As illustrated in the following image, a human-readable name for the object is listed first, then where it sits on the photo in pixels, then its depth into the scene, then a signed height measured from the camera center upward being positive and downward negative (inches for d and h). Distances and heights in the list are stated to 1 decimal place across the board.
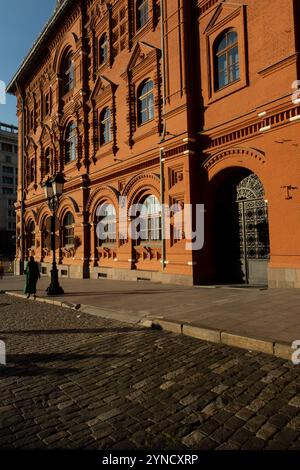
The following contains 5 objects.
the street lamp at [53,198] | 486.6 +86.9
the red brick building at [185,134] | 393.4 +180.5
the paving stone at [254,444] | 103.7 -62.0
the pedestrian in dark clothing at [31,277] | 476.1 -33.8
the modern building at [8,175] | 3230.8 +810.1
